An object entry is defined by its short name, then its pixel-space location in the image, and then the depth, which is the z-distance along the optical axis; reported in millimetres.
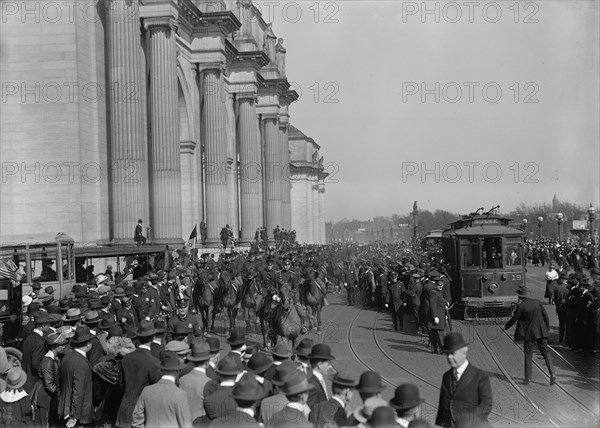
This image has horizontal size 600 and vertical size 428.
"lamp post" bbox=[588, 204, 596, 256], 44206
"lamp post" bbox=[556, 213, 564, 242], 55722
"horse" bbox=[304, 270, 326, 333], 19656
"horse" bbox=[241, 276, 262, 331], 19531
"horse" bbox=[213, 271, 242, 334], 19609
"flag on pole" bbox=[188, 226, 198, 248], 30633
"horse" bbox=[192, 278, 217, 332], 19578
